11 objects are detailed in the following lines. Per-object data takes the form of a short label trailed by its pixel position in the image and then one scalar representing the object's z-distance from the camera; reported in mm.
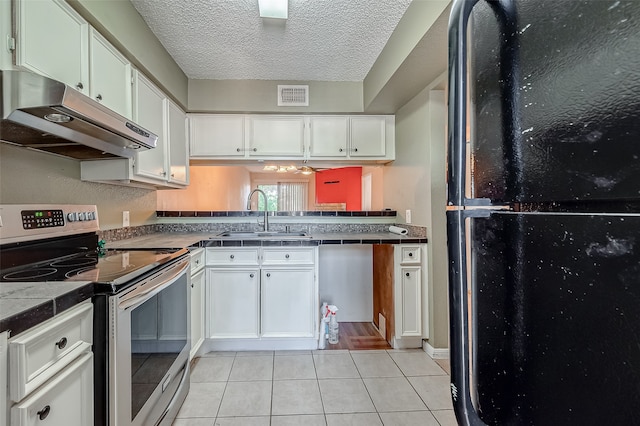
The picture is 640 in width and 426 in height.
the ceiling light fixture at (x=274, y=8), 1723
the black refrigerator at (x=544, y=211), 348
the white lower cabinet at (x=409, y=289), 2359
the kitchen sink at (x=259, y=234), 2721
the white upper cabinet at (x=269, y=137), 2811
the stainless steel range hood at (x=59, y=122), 1037
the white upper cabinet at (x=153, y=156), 1817
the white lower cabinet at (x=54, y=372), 719
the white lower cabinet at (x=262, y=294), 2297
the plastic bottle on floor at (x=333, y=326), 2544
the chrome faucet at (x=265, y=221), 2887
